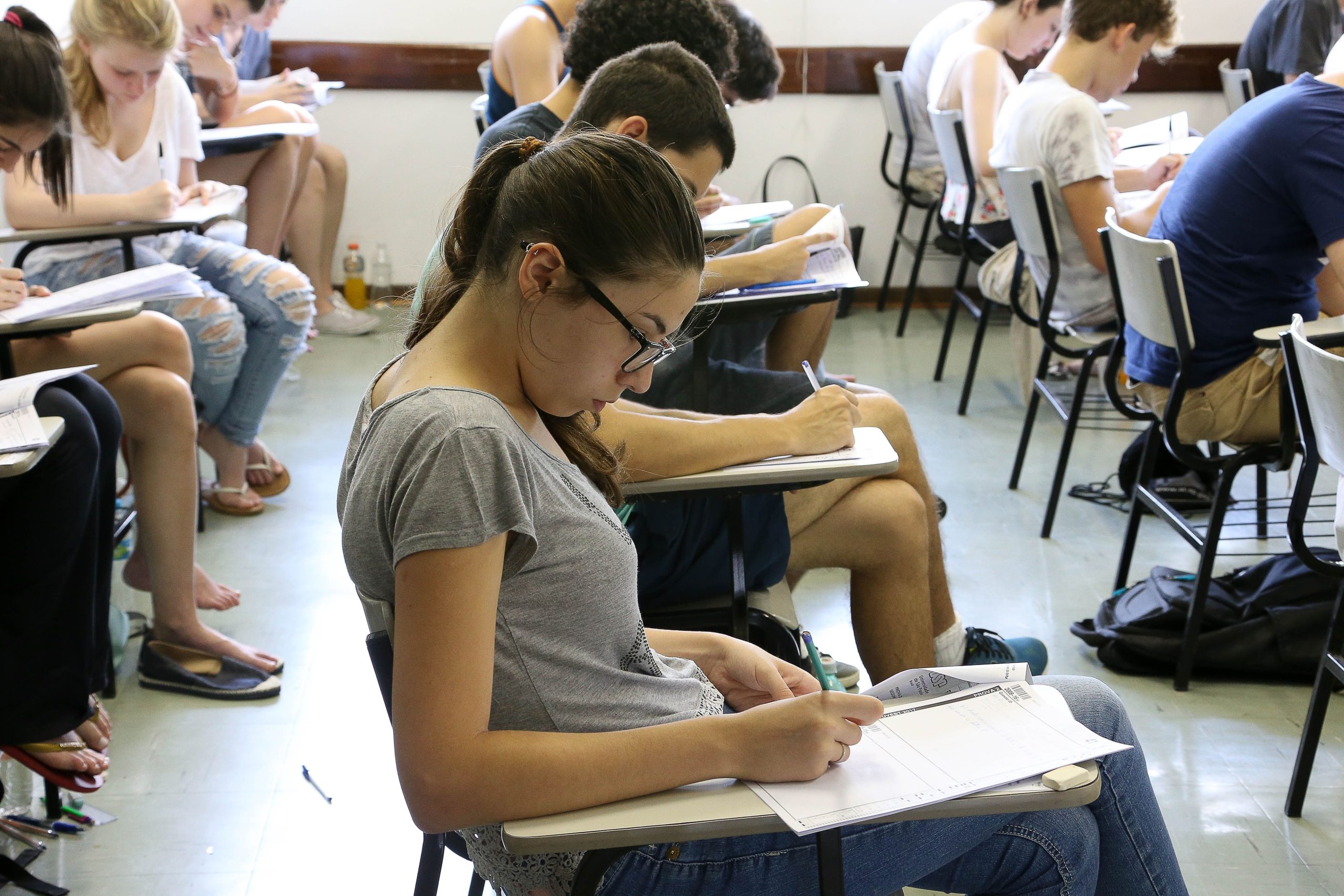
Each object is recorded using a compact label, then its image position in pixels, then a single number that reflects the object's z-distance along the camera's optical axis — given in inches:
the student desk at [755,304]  156.4
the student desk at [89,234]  180.2
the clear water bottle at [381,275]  335.9
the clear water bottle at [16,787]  156.9
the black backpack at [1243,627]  170.1
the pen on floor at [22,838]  153.0
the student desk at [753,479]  139.0
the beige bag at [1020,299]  222.3
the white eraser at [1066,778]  119.0
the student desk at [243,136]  218.2
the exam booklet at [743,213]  173.9
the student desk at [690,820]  117.5
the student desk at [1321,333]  160.1
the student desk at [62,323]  161.7
